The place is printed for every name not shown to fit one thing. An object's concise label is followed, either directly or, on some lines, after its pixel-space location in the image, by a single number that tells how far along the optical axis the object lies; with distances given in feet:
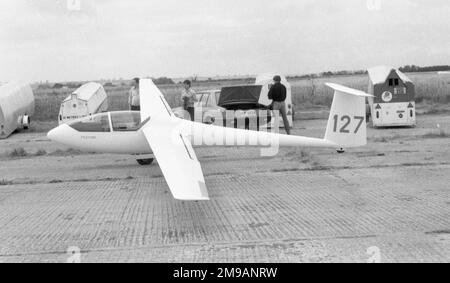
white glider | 35.48
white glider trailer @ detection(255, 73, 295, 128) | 65.72
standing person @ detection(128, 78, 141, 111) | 53.42
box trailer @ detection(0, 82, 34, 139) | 65.21
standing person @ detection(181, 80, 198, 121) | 53.36
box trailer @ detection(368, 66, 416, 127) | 61.21
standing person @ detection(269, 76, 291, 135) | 54.06
